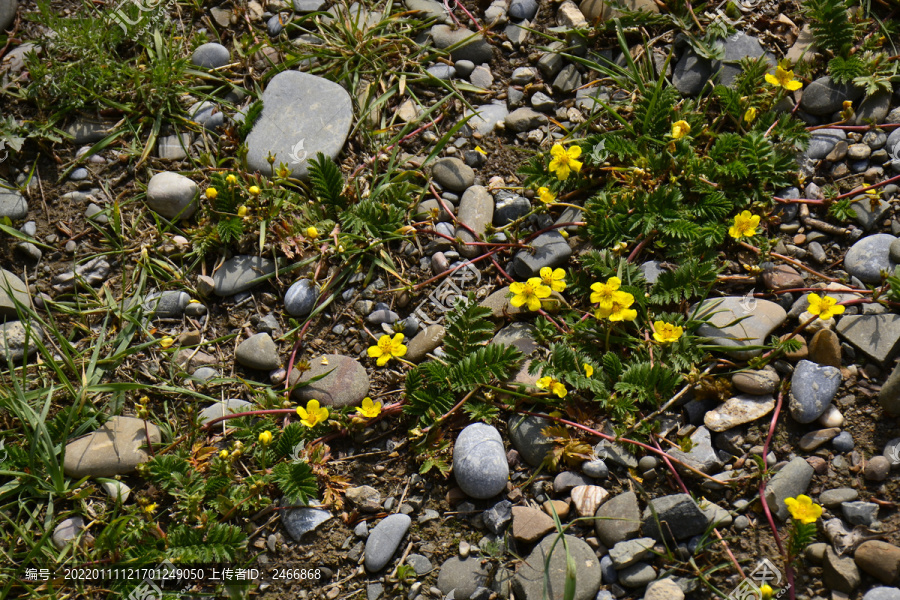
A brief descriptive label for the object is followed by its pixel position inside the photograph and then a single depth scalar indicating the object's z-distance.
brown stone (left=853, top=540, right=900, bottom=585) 2.58
